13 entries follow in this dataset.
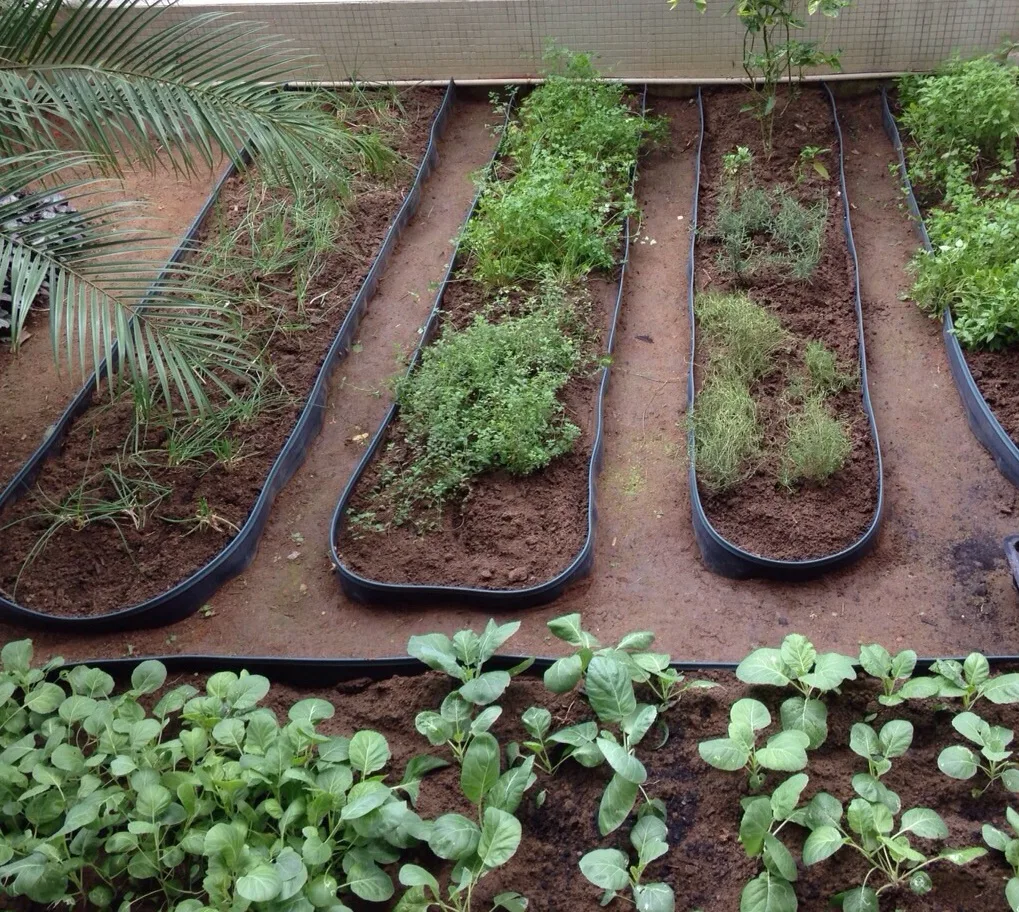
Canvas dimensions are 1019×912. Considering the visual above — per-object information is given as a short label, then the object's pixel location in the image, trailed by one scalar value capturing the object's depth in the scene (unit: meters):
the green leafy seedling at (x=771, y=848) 2.26
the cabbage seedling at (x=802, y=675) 2.60
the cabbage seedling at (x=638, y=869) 2.29
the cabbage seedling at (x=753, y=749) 2.43
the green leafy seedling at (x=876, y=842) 2.29
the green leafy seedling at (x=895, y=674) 2.64
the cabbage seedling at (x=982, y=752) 2.48
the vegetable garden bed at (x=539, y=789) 2.35
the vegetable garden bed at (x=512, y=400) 3.54
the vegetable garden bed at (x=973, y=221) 3.87
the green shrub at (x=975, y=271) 3.94
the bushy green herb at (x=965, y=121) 4.66
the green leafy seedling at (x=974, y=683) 2.57
